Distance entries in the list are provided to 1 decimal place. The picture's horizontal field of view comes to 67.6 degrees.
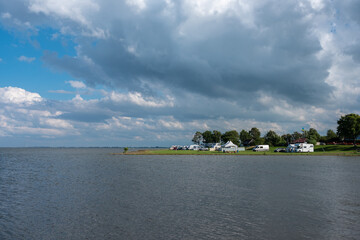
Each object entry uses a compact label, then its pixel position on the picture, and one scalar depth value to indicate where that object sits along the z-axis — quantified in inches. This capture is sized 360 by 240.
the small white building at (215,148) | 6476.4
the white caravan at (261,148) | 6114.7
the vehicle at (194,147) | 7348.9
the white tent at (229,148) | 5757.9
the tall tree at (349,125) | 5703.7
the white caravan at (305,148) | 5251.0
